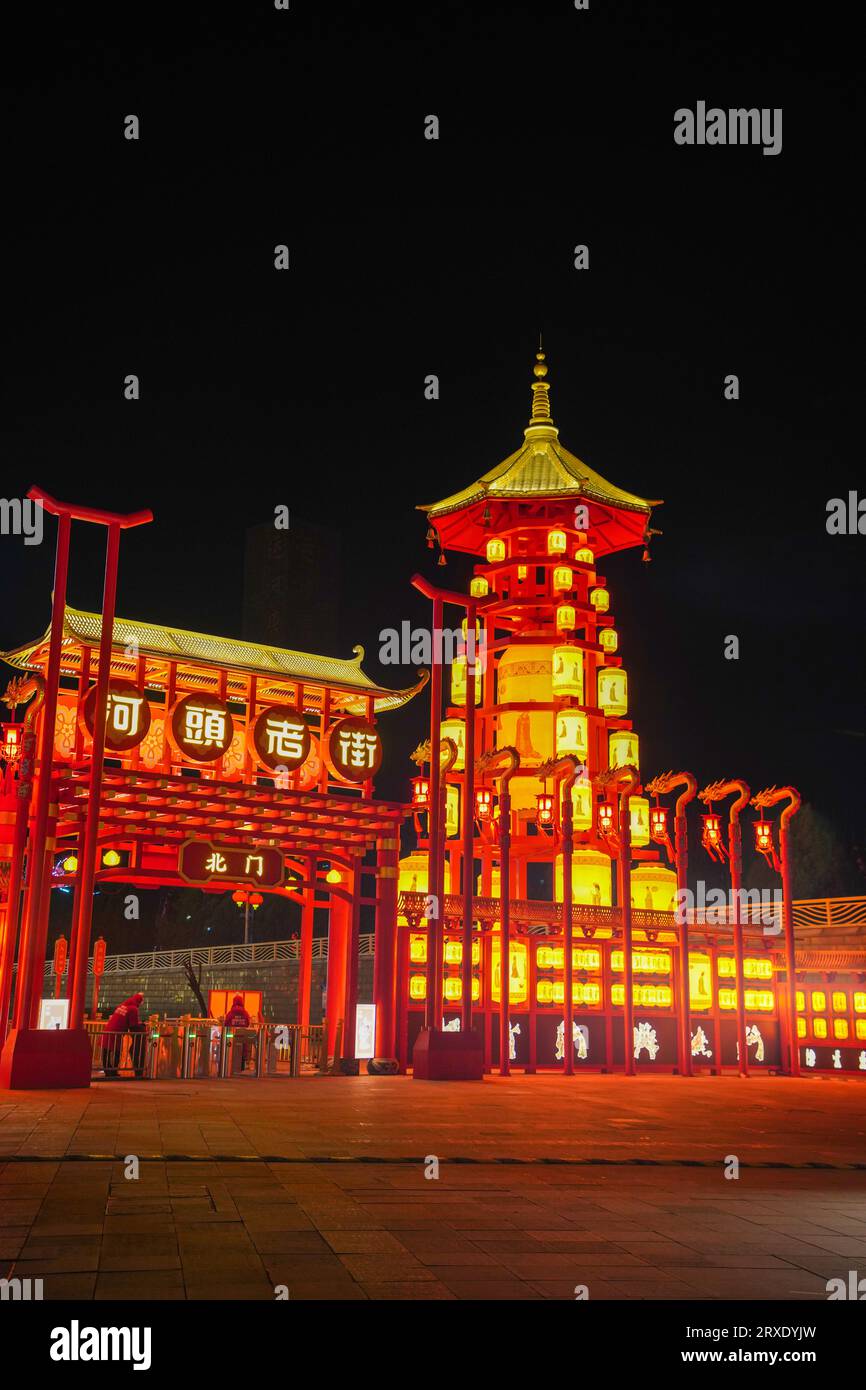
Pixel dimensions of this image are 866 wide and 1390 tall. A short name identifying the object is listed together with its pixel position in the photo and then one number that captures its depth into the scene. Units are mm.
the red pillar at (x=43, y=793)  17281
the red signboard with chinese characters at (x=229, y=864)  21406
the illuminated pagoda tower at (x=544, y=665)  32469
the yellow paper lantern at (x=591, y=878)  33344
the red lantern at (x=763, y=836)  28969
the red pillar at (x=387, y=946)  23234
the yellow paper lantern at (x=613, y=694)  34094
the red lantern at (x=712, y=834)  29661
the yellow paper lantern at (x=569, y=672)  33250
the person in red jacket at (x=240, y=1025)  20594
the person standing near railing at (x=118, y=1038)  18906
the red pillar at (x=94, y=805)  16825
